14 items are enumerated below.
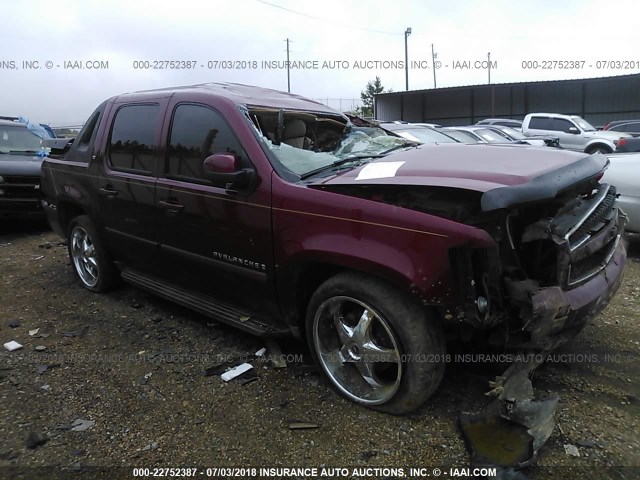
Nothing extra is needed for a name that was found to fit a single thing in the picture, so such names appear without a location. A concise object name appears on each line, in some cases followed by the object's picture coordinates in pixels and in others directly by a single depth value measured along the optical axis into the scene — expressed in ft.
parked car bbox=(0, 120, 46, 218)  24.95
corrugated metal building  95.25
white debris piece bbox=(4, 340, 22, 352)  12.63
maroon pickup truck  8.10
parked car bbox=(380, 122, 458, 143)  29.53
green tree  213.25
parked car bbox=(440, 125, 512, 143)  36.73
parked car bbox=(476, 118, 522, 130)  72.90
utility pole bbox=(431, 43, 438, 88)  182.19
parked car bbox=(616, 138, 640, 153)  35.12
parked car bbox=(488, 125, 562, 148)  39.33
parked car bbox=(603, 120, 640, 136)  64.59
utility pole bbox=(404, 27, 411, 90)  133.69
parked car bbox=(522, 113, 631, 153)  52.11
